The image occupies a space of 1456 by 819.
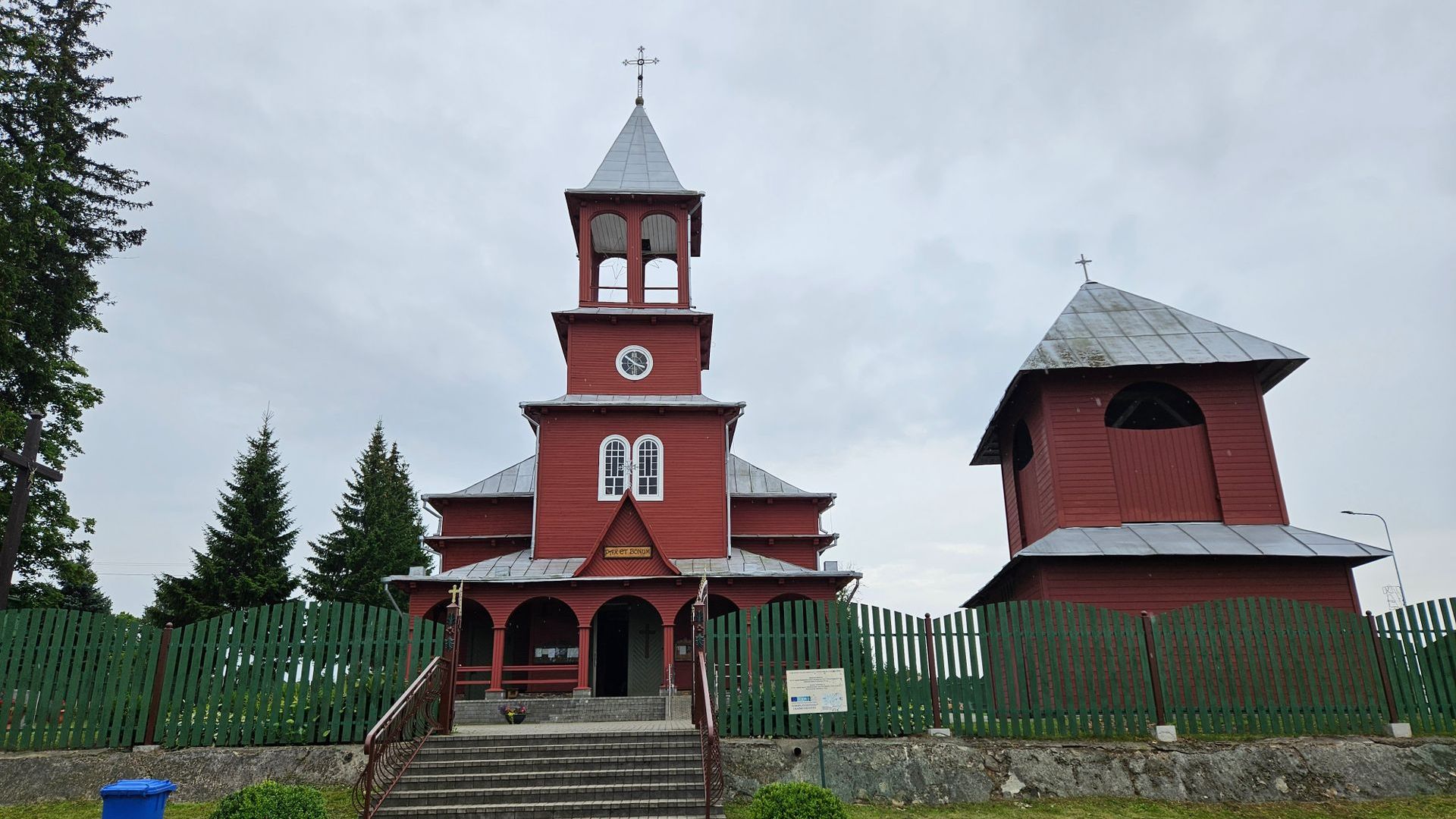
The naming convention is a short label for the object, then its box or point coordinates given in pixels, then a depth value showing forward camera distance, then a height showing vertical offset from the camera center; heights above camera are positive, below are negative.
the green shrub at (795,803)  7.79 -1.10
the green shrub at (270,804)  7.60 -0.99
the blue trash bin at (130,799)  7.79 -0.95
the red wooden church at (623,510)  18.80 +4.02
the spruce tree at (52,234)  17.97 +9.30
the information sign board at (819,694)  10.19 -0.22
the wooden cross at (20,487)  12.05 +2.74
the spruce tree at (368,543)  35.75 +5.66
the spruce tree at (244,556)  28.39 +4.14
